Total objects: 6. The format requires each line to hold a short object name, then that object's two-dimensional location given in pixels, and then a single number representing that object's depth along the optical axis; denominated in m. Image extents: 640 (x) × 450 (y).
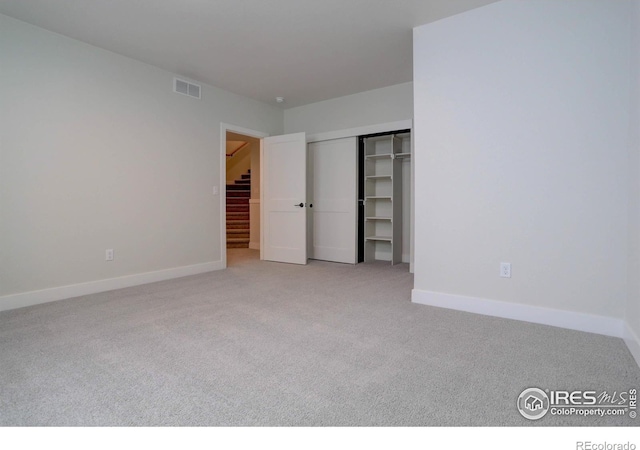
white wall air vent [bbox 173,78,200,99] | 4.24
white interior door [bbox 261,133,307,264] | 5.18
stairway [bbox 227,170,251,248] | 7.62
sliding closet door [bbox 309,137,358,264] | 5.23
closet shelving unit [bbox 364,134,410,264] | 5.08
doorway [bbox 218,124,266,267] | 4.89
